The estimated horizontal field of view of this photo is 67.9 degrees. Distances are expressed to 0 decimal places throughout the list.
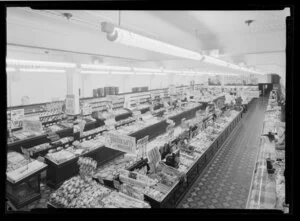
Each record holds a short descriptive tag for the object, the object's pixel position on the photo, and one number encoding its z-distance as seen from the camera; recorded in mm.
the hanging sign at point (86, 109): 8736
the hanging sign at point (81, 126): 7065
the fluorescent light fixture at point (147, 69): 10086
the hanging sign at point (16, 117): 6836
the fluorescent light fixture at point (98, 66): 7759
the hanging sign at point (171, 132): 6312
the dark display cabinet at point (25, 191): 4953
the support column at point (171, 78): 18438
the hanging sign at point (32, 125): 5569
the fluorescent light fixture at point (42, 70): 9866
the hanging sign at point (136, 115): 9456
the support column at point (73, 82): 10592
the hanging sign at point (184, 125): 7223
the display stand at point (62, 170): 5727
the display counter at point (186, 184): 3835
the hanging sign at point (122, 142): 4258
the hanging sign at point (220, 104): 12417
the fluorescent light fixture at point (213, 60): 5924
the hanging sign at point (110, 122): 7877
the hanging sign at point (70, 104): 7719
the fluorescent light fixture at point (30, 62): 6094
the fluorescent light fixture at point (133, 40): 2765
